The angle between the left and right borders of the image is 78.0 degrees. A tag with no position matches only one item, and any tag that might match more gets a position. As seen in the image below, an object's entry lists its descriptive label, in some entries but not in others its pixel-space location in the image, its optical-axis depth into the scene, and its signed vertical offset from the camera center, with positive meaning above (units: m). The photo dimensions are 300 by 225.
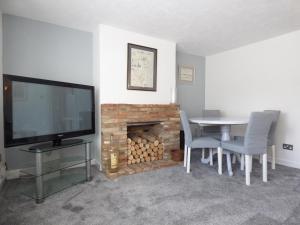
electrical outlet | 2.99 -0.64
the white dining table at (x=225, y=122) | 2.42 -0.20
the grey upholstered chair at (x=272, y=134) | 2.75 -0.40
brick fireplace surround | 2.69 -0.29
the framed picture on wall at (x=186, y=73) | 4.10 +0.77
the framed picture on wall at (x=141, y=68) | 2.95 +0.65
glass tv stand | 1.88 -0.73
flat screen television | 1.84 -0.04
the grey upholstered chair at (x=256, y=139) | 2.21 -0.39
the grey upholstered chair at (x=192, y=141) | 2.63 -0.49
